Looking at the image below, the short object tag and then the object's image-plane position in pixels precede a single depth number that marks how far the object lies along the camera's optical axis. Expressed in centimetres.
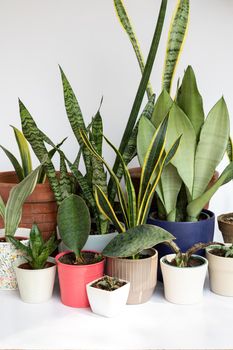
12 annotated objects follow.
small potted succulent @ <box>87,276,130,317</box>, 70
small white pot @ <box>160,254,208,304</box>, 74
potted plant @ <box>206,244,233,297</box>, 77
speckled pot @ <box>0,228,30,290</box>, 79
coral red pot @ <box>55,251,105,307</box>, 74
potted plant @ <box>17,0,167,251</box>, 83
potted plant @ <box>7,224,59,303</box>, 76
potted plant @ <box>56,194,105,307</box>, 74
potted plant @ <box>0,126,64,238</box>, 86
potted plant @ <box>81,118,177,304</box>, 74
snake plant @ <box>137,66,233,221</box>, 79
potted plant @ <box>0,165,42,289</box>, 76
